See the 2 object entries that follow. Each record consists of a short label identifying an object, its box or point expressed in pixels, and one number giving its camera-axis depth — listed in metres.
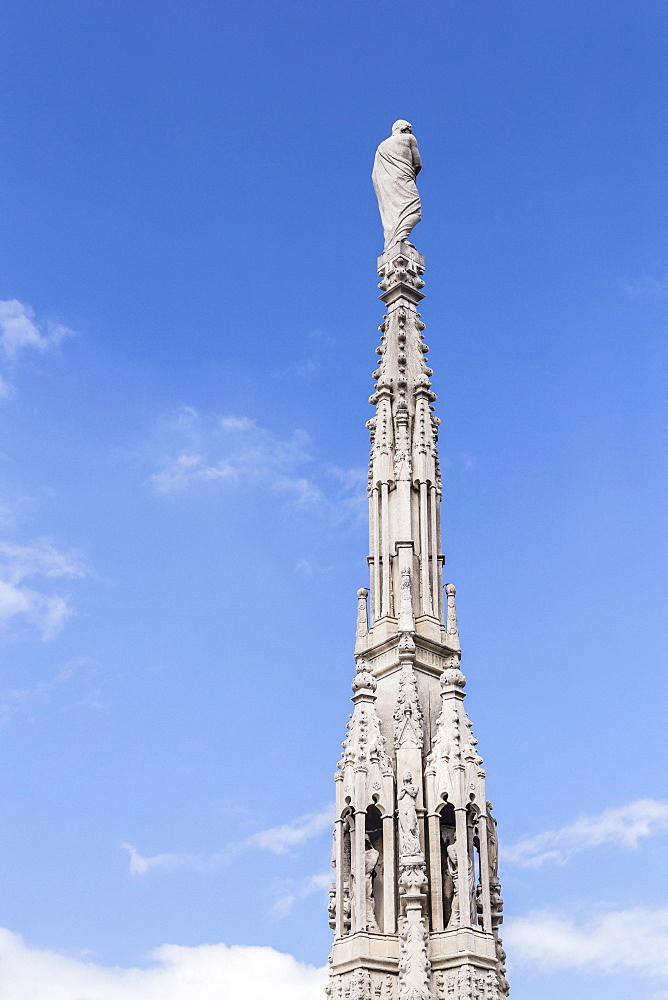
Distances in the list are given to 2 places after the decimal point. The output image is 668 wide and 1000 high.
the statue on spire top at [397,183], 25.12
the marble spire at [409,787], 18.92
